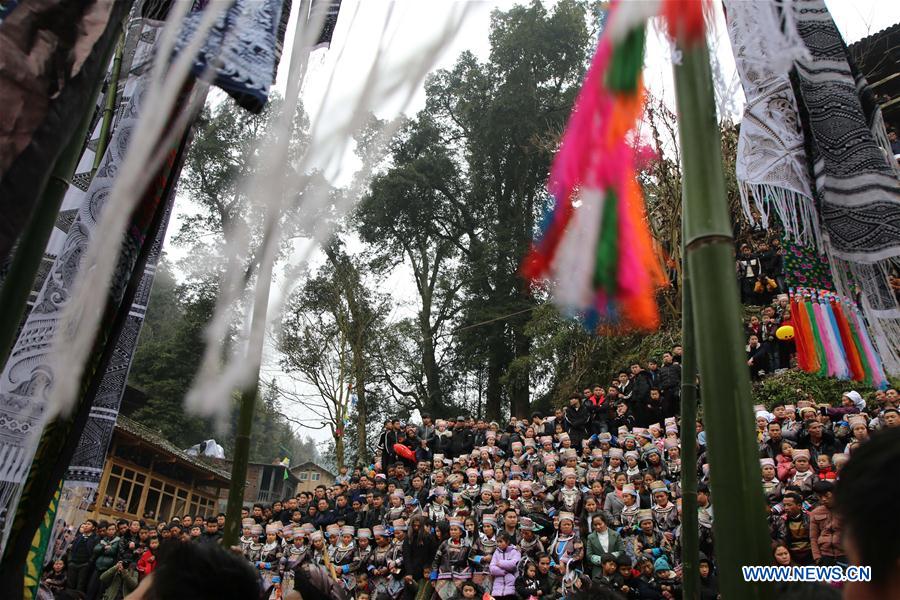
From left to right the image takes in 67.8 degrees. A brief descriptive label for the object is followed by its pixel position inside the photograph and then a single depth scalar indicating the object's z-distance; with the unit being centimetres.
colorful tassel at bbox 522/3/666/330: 176
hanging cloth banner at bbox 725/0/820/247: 221
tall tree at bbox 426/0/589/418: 2256
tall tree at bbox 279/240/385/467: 1842
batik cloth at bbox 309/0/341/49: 258
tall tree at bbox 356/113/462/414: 2230
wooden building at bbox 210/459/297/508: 3225
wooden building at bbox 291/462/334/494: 3672
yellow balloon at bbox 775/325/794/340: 1046
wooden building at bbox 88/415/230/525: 1709
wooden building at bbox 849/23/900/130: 1259
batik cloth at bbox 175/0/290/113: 173
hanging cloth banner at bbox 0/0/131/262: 144
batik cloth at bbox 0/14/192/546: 209
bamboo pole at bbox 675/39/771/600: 116
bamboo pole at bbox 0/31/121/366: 158
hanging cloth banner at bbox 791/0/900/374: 225
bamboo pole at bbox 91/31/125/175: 280
